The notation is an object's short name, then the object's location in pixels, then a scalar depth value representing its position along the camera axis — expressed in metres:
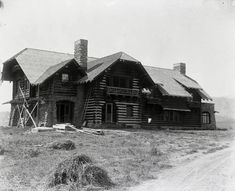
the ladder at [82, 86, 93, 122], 31.40
